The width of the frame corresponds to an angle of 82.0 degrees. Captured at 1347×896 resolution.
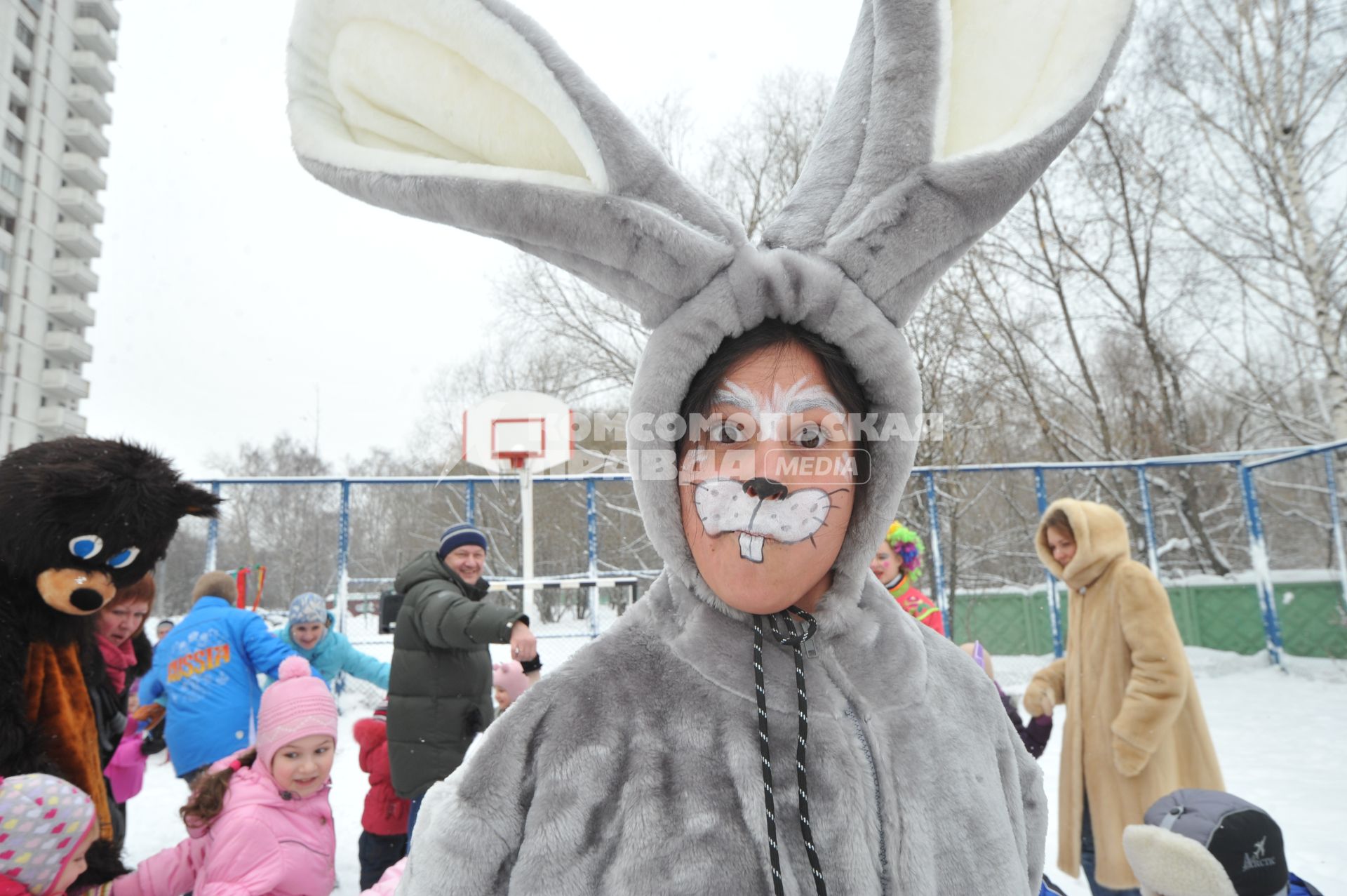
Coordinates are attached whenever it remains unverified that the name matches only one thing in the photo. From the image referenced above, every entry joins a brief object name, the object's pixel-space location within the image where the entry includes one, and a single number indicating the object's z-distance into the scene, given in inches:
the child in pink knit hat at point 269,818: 87.3
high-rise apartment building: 1551.4
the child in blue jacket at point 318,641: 193.3
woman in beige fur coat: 109.6
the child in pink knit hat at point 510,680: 151.0
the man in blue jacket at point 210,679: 144.5
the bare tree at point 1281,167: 419.2
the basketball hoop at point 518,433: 428.1
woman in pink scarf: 108.6
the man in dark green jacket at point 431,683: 128.0
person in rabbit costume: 39.0
